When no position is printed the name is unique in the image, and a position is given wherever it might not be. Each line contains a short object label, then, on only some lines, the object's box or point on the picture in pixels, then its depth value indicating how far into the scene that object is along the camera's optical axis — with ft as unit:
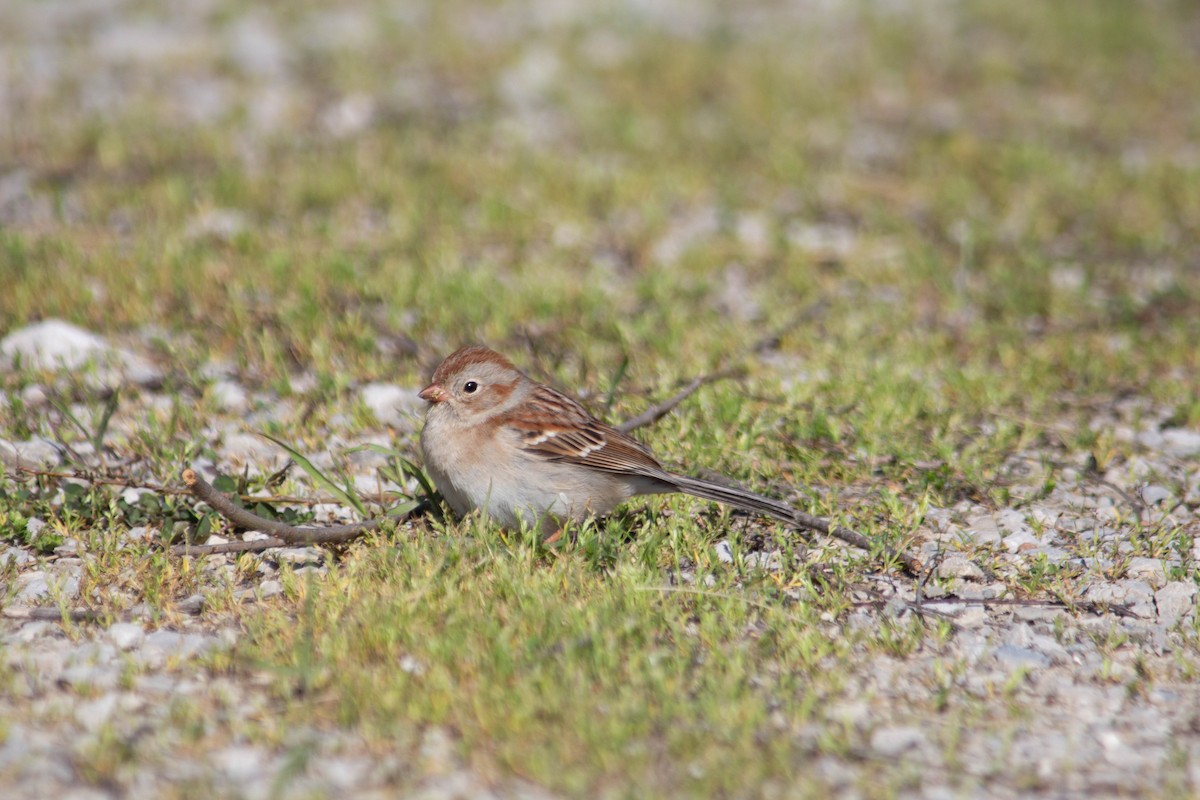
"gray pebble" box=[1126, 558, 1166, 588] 32.58
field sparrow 33.01
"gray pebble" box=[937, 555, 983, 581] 33.04
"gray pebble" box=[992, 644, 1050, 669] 28.71
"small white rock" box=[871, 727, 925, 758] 25.25
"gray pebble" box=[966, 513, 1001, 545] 34.71
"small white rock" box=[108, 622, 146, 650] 28.32
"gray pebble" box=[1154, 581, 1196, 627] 31.14
